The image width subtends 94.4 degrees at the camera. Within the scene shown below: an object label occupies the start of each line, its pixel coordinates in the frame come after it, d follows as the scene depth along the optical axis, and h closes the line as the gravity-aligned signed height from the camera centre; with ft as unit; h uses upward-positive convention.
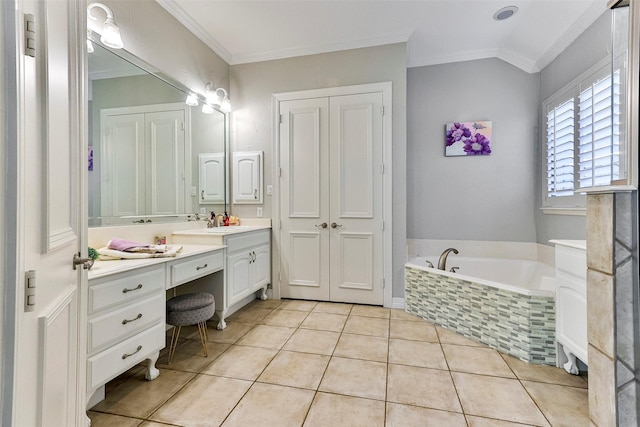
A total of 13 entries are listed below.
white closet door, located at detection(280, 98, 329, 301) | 11.02 +0.48
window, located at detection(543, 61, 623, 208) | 7.58 +2.18
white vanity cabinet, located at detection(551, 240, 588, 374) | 5.71 -1.85
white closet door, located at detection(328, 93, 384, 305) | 10.53 +0.47
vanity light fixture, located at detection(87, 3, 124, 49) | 6.40 +3.91
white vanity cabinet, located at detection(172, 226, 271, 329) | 8.65 -1.64
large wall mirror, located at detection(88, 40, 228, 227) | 6.58 +1.73
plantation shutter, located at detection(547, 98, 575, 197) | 9.10 +2.03
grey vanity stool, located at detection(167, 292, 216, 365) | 6.75 -2.33
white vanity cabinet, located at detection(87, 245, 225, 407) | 4.77 -1.85
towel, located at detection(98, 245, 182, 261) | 5.90 -0.90
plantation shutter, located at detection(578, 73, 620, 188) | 7.41 +2.10
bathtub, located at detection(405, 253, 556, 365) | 6.84 -2.46
